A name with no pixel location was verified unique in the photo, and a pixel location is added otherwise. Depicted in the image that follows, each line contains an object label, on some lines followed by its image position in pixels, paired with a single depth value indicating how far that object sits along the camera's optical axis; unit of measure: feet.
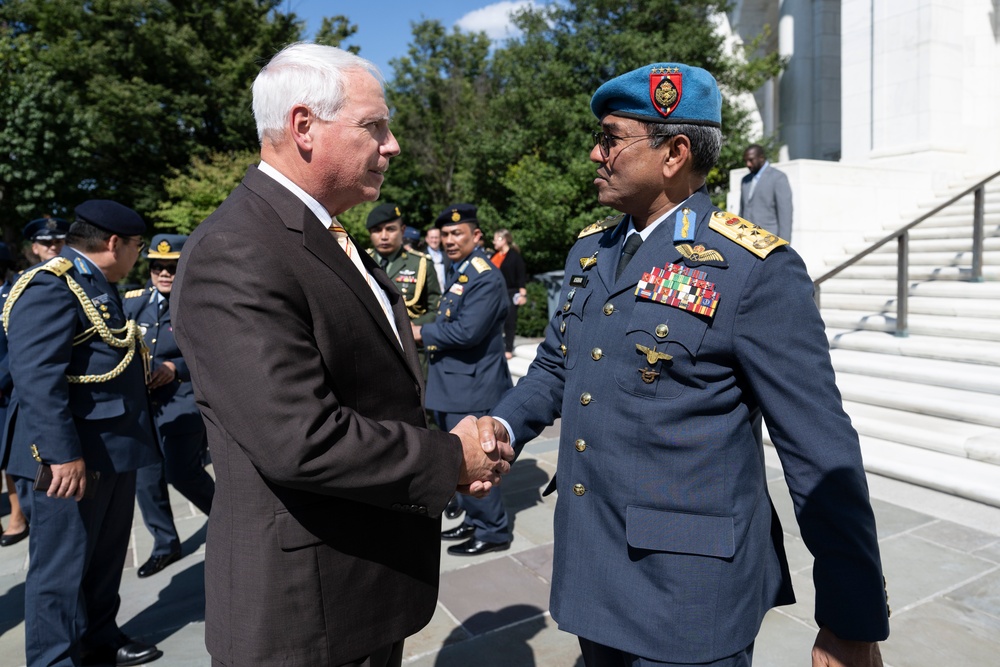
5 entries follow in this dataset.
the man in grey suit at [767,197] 28.63
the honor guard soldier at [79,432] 9.41
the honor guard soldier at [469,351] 14.69
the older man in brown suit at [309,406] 4.69
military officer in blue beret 5.03
